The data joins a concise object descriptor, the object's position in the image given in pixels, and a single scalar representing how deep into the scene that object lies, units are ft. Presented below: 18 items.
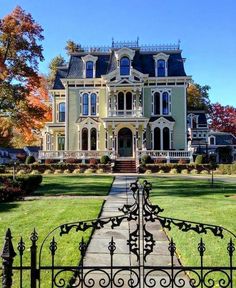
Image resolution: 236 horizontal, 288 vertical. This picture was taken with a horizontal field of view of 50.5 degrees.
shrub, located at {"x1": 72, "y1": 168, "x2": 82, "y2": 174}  73.76
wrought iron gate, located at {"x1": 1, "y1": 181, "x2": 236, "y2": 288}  9.59
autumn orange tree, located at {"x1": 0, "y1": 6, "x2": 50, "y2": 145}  62.71
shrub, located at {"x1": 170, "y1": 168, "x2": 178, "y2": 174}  72.79
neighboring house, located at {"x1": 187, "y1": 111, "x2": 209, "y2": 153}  127.42
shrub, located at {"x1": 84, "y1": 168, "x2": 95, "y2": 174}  73.81
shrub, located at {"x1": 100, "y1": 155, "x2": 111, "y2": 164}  78.04
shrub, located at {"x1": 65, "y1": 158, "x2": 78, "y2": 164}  80.46
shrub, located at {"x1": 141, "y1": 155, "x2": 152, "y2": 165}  76.87
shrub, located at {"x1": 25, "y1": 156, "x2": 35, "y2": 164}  81.91
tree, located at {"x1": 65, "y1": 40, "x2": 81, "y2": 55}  138.14
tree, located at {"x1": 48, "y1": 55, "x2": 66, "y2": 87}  143.38
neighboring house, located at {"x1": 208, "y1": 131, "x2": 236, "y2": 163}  141.72
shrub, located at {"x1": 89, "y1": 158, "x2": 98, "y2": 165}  77.09
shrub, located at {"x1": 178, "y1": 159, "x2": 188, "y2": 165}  76.65
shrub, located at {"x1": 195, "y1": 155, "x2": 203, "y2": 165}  76.87
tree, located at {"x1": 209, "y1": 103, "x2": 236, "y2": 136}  182.33
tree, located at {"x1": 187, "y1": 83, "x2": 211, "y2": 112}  156.15
